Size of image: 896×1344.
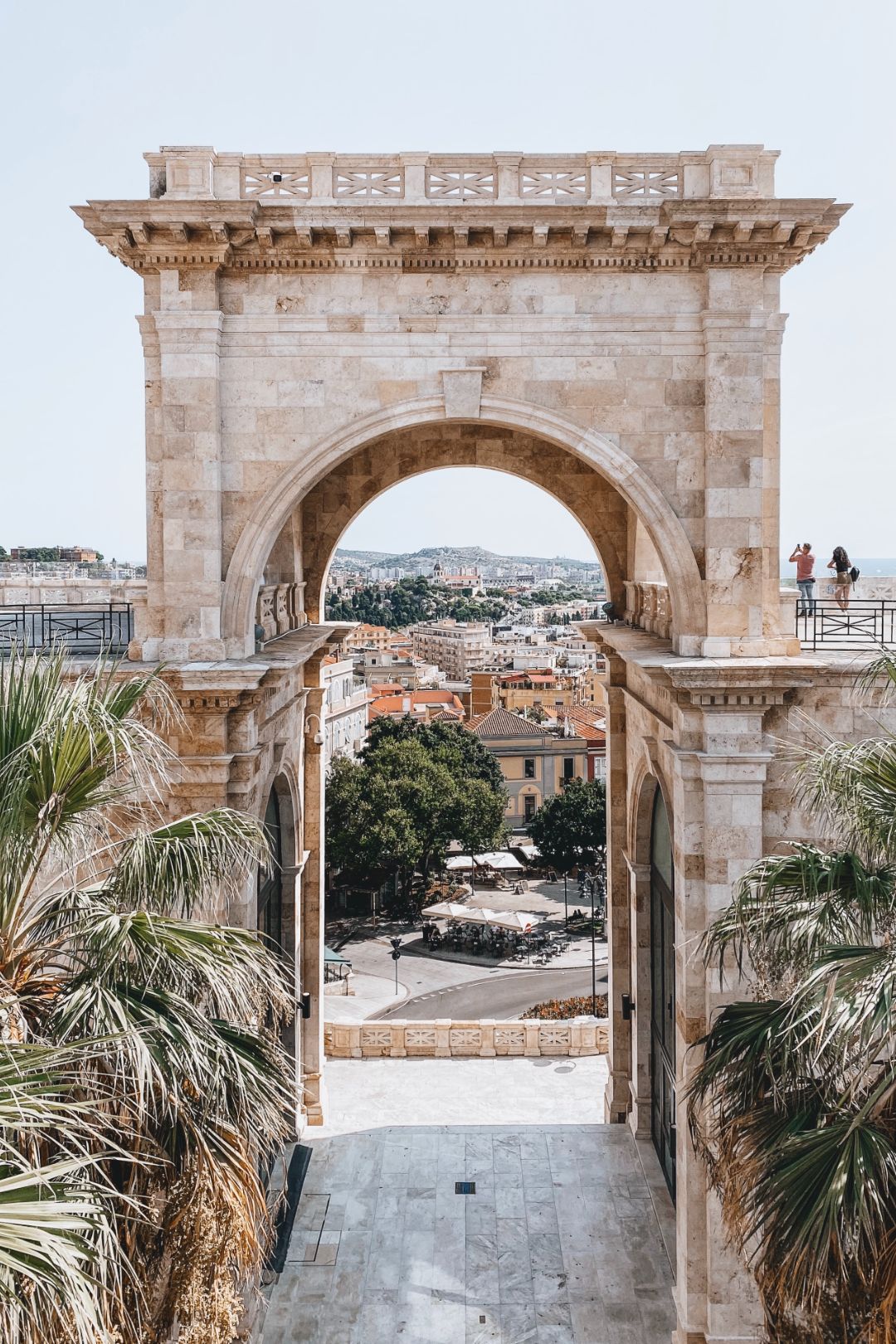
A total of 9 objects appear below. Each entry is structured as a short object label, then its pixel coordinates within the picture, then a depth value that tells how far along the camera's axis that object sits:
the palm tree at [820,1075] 7.11
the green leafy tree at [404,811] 49.12
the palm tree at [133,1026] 6.60
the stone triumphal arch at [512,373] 13.09
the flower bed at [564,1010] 27.30
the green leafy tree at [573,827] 59.28
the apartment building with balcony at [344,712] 77.75
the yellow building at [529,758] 76.50
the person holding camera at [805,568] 17.06
